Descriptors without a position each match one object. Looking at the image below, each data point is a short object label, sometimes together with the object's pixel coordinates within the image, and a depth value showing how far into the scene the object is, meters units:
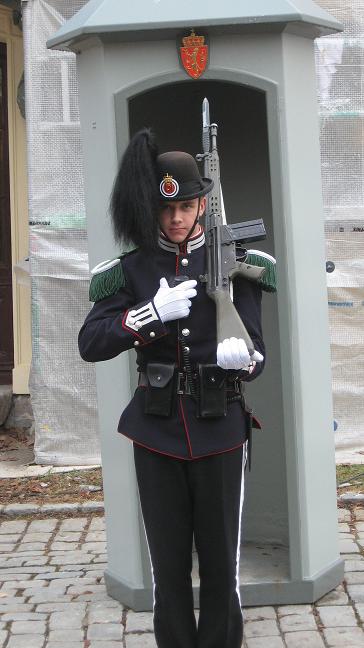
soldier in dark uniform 6.37
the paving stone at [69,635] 7.95
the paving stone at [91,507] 11.35
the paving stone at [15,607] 8.58
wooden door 14.80
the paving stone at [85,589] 8.91
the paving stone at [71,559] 9.79
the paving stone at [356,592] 8.47
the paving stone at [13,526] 10.86
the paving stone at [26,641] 7.87
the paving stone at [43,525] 10.82
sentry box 7.83
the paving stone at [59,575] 9.36
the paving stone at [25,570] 9.55
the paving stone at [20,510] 11.31
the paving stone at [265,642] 7.71
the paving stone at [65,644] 7.82
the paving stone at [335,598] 8.39
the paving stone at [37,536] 10.51
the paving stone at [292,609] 8.23
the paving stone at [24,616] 8.38
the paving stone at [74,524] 10.87
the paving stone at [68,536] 10.50
